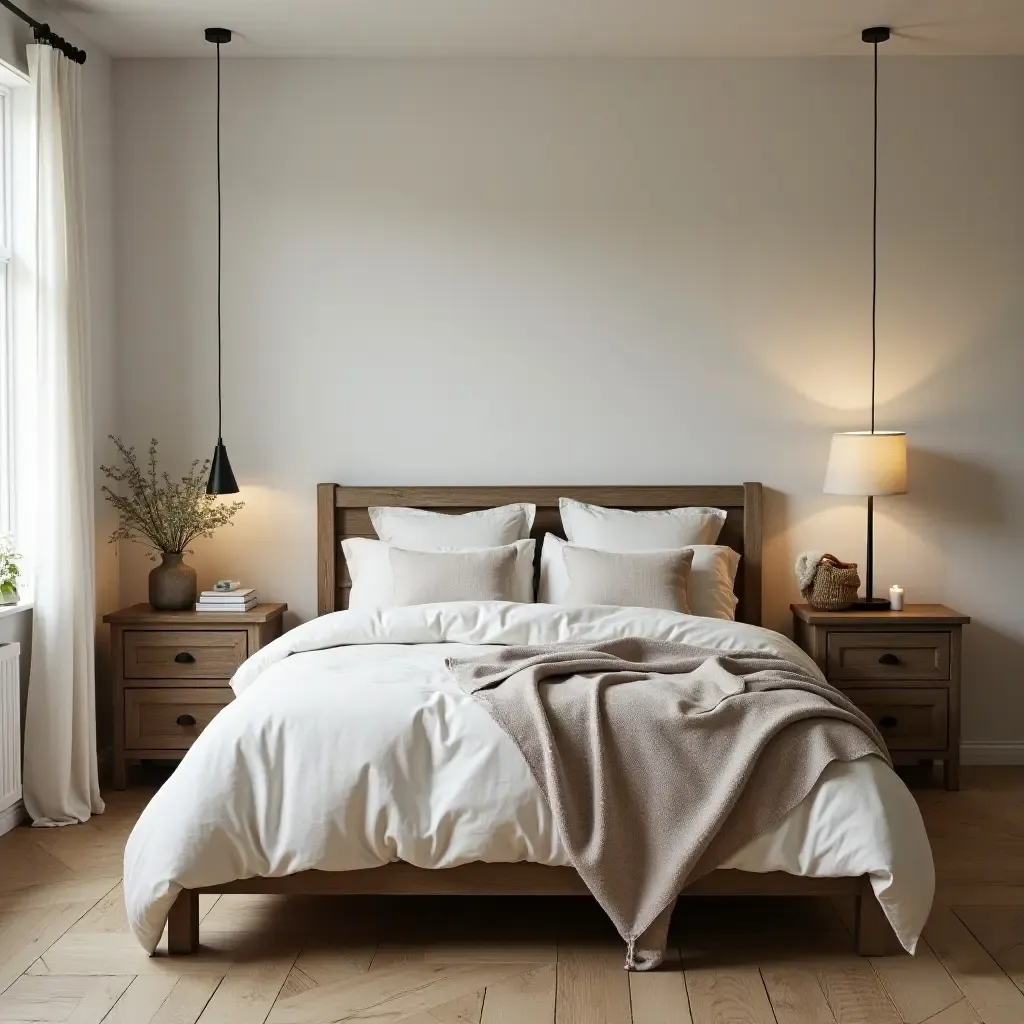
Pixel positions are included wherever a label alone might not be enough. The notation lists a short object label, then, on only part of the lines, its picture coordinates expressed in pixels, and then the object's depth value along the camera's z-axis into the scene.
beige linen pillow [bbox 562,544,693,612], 4.34
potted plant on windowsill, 4.07
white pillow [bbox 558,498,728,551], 4.68
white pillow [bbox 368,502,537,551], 4.72
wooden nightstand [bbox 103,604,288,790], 4.60
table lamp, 4.64
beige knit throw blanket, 2.92
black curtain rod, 4.01
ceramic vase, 4.74
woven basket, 4.67
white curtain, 4.14
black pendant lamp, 4.71
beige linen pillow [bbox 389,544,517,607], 4.38
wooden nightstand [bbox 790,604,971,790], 4.57
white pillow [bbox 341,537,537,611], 4.57
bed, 2.92
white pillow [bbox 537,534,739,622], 4.58
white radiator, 3.95
